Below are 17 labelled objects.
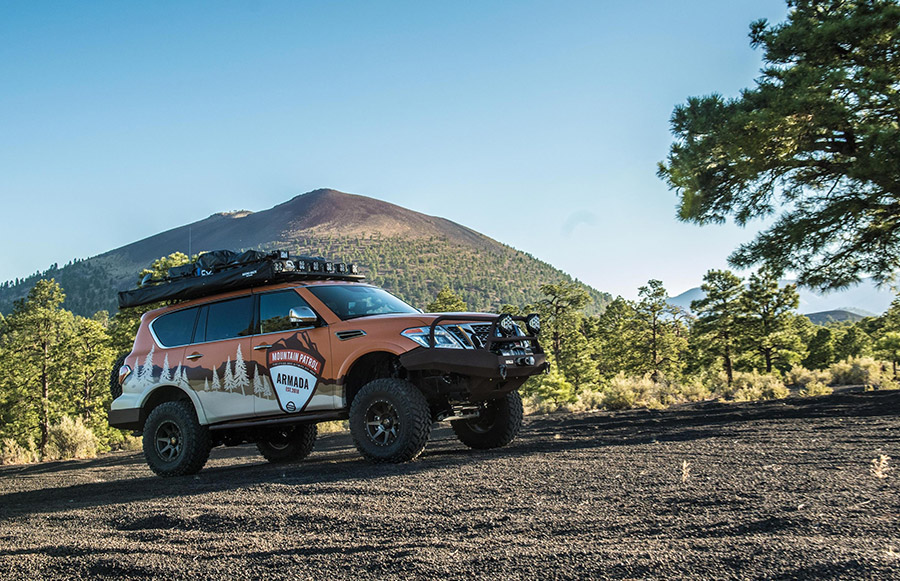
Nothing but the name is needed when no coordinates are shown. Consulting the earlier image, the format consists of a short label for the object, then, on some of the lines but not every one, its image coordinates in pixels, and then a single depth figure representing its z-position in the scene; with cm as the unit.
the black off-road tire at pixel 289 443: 963
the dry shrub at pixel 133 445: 2153
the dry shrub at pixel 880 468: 487
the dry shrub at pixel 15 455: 1733
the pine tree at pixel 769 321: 3481
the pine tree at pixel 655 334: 4178
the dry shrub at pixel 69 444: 1752
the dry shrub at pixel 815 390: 1691
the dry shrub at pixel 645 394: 1786
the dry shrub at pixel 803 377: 2323
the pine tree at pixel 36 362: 3438
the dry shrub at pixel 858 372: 2203
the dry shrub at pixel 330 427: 2081
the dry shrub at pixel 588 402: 1900
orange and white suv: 706
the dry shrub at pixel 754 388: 1783
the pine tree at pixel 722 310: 3562
